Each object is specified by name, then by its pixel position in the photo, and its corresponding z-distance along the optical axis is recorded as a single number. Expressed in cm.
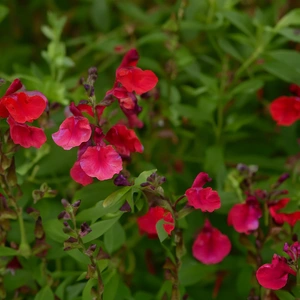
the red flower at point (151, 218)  84
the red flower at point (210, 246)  85
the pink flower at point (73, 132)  80
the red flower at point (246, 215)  84
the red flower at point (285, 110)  89
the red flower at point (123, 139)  82
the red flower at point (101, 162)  79
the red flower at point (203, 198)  80
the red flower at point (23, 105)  80
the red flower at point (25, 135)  81
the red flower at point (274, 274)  80
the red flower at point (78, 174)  81
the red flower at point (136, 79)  82
